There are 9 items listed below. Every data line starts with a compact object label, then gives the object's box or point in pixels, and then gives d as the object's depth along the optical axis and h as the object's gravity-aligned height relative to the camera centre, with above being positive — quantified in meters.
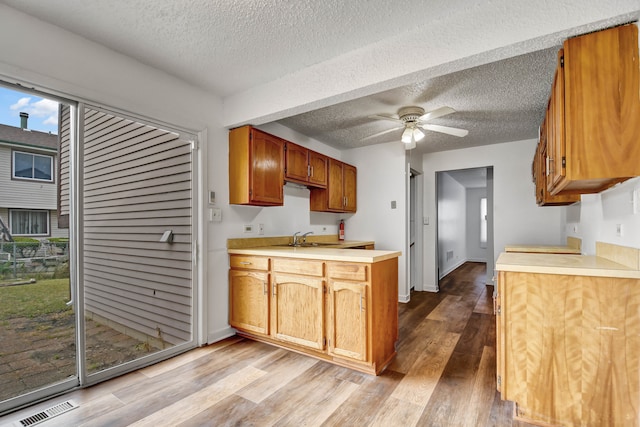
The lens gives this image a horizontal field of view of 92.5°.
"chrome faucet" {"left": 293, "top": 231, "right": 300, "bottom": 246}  3.91 -0.28
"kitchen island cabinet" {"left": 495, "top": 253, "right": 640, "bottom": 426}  1.56 -0.68
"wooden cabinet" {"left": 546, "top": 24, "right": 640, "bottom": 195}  1.46 +0.54
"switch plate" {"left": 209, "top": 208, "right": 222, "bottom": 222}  2.94 +0.03
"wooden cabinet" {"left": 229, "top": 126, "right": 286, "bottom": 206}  3.01 +0.50
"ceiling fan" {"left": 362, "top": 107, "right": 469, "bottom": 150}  3.11 +0.98
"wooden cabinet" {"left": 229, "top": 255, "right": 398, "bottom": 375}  2.32 -0.77
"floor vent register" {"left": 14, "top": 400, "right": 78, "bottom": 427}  1.74 -1.16
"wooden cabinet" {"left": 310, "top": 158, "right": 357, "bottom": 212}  4.26 +0.36
